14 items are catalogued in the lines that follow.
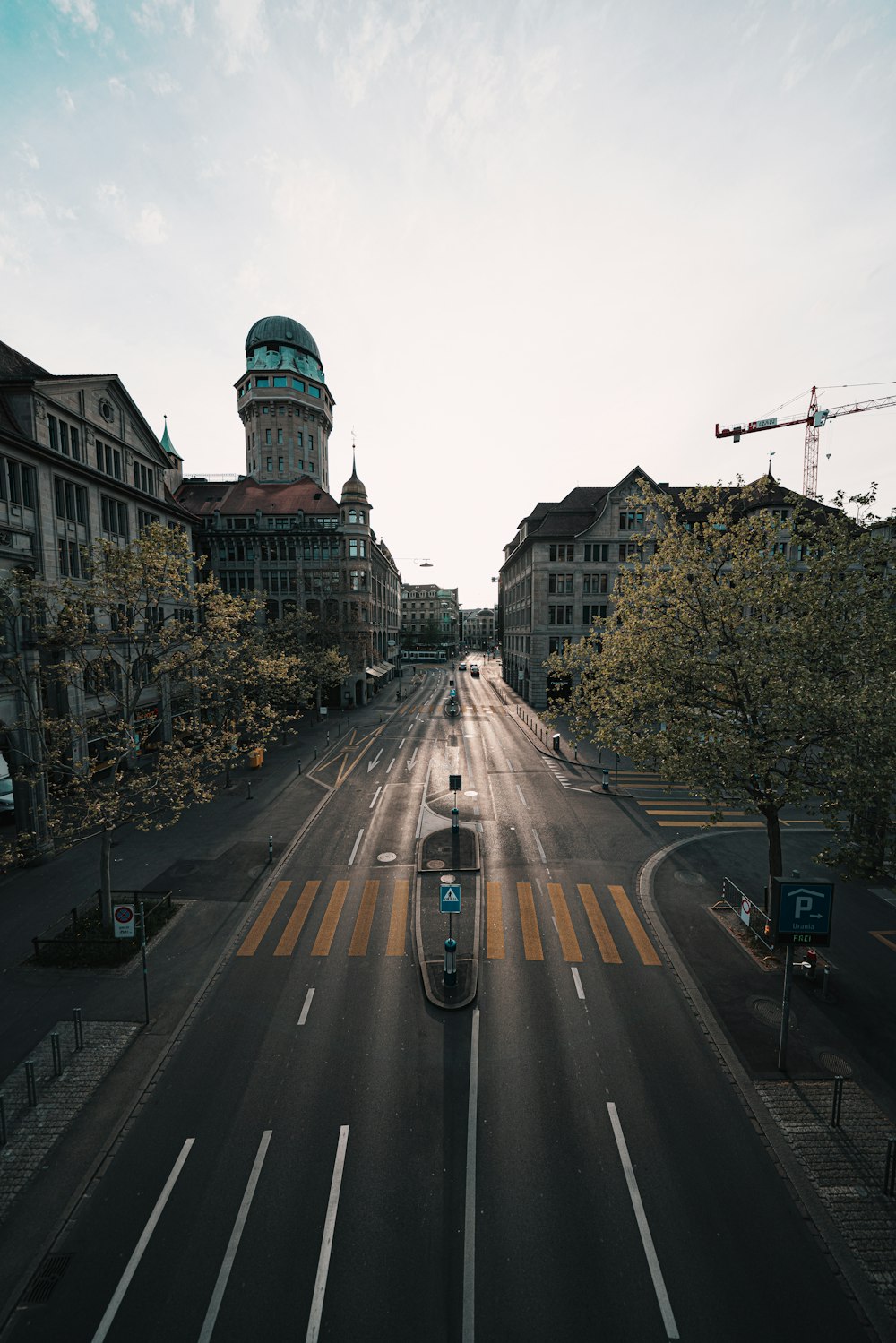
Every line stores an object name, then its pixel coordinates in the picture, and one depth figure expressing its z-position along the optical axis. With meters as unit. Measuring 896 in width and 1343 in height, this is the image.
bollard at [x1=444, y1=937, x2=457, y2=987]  12.52
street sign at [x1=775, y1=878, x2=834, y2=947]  10.64
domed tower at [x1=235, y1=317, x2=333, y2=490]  72.81
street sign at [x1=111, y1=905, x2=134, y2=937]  12.54
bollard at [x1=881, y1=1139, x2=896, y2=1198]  8.31
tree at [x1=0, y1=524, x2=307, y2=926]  14.63
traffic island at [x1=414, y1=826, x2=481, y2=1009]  12.80
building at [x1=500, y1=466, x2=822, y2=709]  50.78
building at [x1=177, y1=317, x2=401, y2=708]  57.22
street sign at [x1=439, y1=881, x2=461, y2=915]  12.75
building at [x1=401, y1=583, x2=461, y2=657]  171.00
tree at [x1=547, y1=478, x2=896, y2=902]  11.66
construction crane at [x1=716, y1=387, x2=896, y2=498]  88.19
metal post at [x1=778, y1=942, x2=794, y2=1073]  10.15
